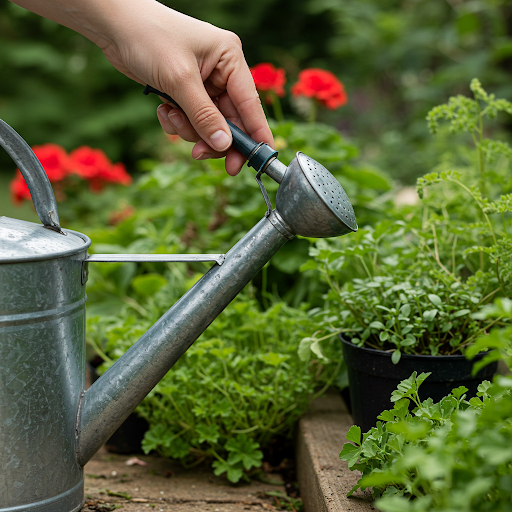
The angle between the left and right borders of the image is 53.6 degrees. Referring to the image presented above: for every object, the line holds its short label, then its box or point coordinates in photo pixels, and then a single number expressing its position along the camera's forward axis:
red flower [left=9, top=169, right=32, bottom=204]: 2.53
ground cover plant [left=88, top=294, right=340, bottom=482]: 1.10
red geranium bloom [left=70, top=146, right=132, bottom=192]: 2.77
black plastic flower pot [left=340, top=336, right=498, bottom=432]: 0.93
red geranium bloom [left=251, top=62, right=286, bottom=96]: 1.92
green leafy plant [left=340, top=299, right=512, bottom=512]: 0.46
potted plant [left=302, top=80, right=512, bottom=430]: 0.93
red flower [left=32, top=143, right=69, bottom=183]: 2.62
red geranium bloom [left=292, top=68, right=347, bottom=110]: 2.10
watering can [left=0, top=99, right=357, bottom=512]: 0.77
